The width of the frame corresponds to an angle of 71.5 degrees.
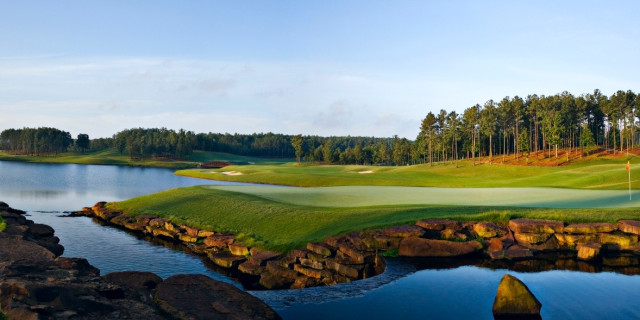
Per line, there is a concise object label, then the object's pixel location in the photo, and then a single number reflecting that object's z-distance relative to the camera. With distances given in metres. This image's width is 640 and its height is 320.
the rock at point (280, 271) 19.01
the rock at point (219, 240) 25.41
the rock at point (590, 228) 20.73
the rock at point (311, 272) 18.50
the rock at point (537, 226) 21.05
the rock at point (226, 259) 22.00
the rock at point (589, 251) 19.24
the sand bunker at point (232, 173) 99.51
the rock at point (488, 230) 21.09
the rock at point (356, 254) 19.20
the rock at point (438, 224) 21.78
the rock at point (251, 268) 20.34
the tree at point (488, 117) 122.81
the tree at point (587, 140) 111.62
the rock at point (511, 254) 19.30
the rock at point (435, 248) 19.70
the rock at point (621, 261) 18.39
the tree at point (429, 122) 113.06
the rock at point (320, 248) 19.81
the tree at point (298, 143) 182.75
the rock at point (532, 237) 20.61
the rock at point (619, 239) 20.12
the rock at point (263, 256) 20.81
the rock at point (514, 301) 12.96
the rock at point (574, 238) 20.61
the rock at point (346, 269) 18.05
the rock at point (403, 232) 21.08
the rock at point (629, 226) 20.32
